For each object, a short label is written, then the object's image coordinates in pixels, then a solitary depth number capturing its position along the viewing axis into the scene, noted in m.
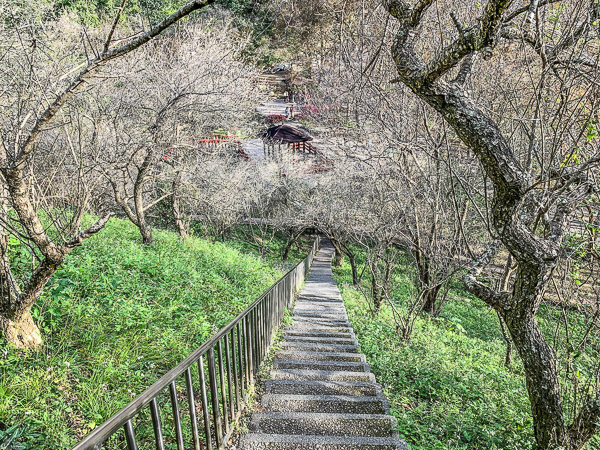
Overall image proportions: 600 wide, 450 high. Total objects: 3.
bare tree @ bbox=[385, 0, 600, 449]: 2.96
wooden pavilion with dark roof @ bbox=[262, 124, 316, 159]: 23.36
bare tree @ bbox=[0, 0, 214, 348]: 2.89
